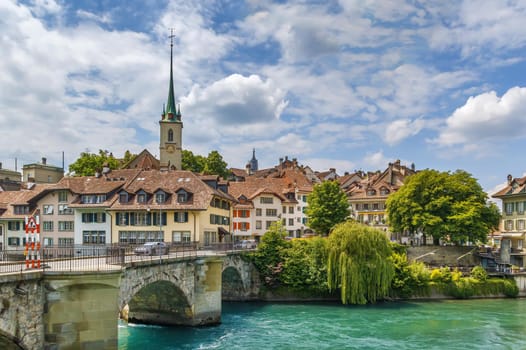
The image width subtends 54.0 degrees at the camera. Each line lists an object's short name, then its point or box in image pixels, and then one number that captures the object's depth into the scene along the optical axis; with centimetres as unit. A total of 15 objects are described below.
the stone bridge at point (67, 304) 1933
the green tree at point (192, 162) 8756
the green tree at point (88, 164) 7189
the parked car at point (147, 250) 3604
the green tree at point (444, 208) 5719
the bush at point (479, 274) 5253
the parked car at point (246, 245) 5119
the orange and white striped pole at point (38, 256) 2236
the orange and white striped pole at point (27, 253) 2124
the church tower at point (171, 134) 8488
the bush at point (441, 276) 5109
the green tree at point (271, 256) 4922
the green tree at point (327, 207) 6525
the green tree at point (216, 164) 8469
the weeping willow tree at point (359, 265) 4597
